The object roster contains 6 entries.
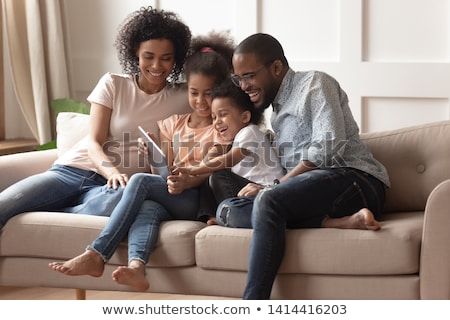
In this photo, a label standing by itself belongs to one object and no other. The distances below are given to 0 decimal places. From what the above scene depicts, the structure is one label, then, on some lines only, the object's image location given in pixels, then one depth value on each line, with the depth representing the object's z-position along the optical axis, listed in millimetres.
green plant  8820
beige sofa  4930
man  5012
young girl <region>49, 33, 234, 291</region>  5312
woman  6121
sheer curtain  8961
